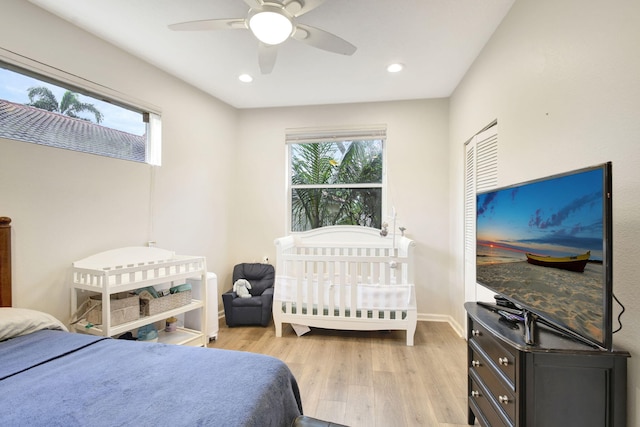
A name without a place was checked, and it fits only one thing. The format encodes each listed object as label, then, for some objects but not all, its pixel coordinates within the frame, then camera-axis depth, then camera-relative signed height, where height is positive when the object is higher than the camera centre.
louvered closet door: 2.24 +0.32
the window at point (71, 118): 1.75 +0.68
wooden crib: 2.78 -0.75
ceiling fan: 1.46 +1.03
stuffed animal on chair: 3.25 -0.82
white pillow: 1.41 -0.56
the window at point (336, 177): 3.61 +0.50
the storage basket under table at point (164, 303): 2.17 -0.70
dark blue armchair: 3.14 -1.01
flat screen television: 0.88 -0.12
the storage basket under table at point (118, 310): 1.93 -0.65
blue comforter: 0.91 -0.63
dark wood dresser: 0.99 -0.59
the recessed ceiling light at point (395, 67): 2.59 +1.35
